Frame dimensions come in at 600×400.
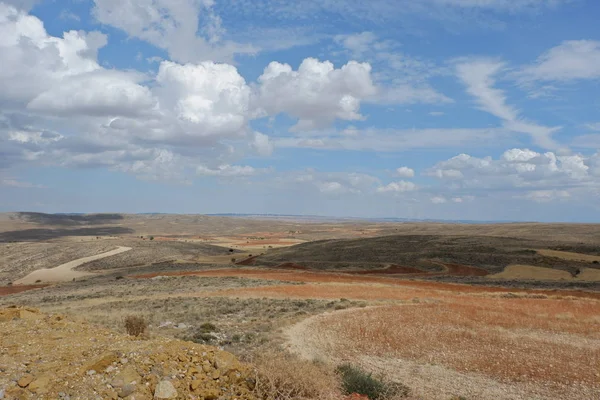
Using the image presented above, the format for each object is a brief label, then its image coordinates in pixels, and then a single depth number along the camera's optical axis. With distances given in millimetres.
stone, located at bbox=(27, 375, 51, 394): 8411
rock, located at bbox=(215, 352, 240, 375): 10012
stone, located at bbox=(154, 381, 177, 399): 8758
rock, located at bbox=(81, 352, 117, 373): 9148
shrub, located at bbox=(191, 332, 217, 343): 16353
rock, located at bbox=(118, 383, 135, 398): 8570
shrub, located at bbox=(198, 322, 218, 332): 18109
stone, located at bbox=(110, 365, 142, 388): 8792
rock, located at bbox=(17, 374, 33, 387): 8524
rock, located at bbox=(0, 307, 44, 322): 13602
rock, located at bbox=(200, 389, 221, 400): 9141
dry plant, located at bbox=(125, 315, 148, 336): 15477
